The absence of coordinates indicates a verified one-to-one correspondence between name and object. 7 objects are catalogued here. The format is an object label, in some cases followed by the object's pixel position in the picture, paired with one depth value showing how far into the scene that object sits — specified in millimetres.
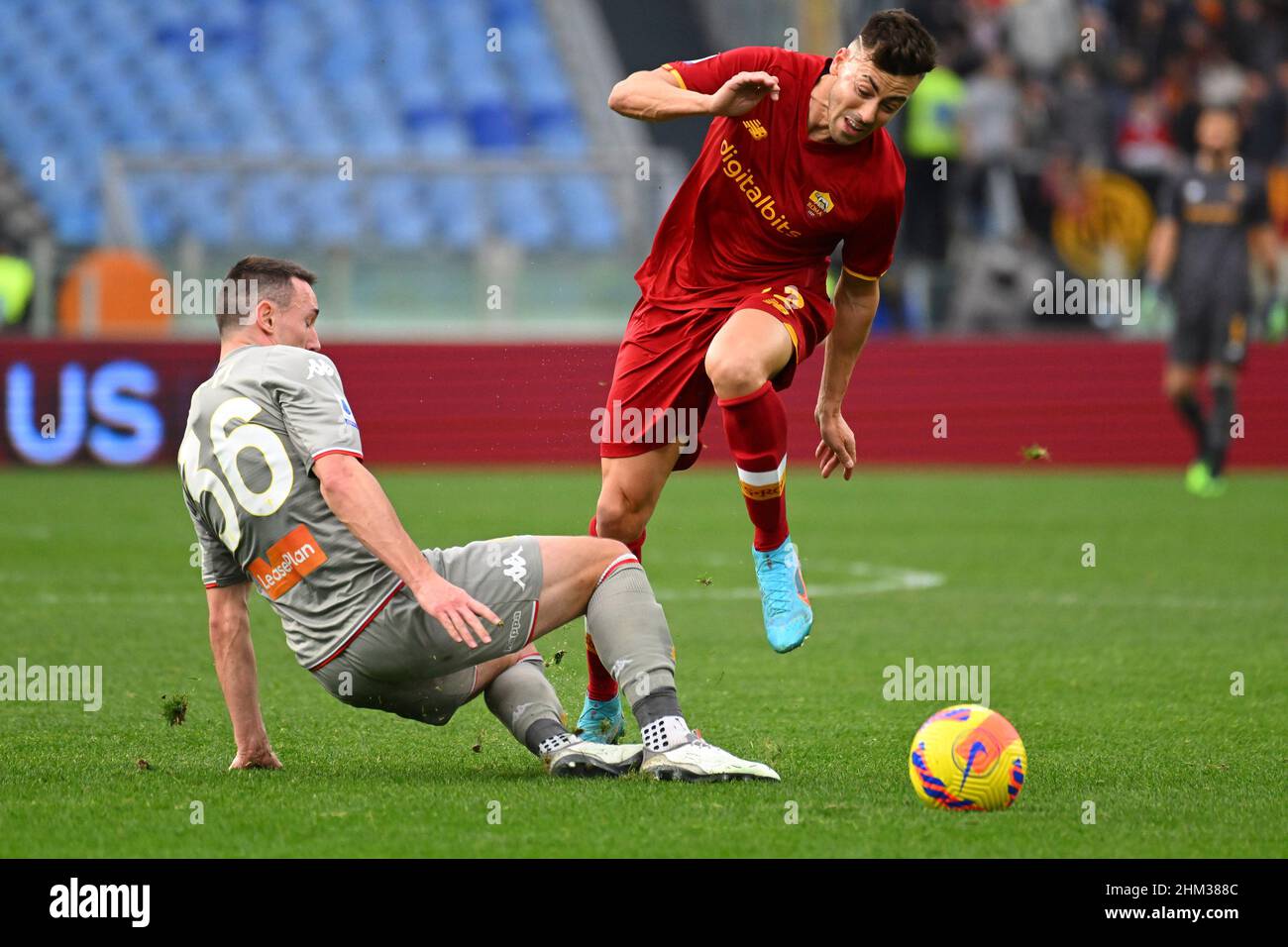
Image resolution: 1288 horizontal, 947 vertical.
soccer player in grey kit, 4742
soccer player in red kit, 5570
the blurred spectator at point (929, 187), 17812
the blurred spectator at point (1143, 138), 20594
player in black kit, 15438
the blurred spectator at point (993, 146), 19031
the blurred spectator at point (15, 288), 16625
